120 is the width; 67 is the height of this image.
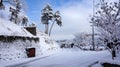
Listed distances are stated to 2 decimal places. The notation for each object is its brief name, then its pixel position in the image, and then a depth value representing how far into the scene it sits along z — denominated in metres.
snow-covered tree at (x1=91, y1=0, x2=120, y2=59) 7.00
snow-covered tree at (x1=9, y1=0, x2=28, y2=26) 23.08
